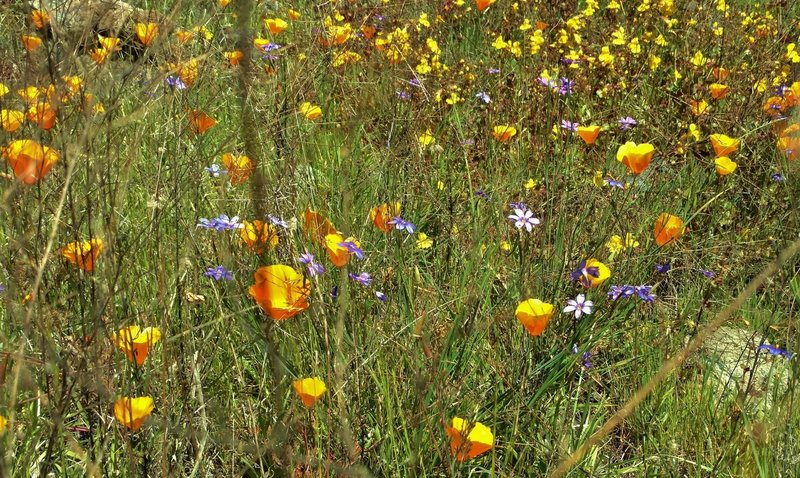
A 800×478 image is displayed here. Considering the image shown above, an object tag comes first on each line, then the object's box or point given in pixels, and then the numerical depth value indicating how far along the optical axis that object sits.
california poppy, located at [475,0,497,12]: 3.21
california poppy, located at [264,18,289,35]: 2.79
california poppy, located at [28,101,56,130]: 1.73
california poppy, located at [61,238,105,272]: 1.54
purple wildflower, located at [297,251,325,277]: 1.62
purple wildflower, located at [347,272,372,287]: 1.82
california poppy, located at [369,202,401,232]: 1.98
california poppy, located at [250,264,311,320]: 1.28
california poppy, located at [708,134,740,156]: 2.35
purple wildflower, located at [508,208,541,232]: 2.07
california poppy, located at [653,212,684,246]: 2.13
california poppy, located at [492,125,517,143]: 2.58
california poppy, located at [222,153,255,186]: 1.92
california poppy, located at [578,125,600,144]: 2.30
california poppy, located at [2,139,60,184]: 1.43
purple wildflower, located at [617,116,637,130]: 2.75
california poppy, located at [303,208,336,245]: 1.85
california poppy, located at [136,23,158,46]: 1.83
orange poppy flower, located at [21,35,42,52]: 1.77
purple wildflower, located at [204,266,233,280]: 1.69
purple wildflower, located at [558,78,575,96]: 2.80
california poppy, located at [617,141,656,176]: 2.07
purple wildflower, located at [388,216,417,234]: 1.88
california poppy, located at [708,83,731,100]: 2.98
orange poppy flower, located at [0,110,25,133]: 1.68
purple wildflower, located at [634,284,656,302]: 1.97
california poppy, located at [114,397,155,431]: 1.29
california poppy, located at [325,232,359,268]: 1.61
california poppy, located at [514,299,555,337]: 1.64
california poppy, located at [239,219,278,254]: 1.66
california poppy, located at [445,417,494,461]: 1.40
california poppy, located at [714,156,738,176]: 2.35
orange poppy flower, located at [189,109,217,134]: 2.05
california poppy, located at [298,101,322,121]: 2.32
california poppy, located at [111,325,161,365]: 1.37
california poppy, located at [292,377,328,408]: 1.40
